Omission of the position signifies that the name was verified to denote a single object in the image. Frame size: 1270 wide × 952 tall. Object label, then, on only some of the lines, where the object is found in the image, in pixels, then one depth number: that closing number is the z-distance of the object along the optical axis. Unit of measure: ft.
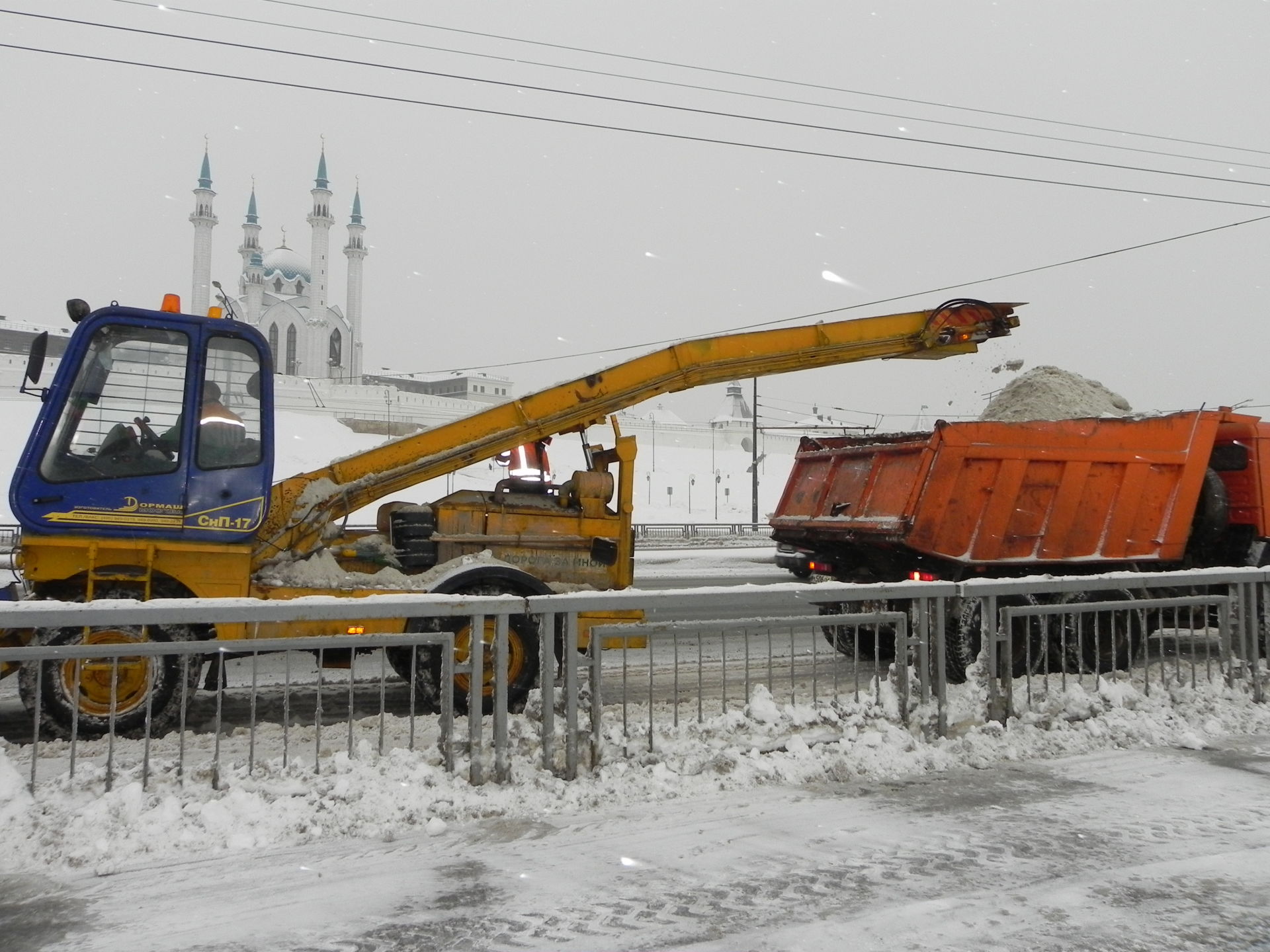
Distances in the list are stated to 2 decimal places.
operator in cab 21.09
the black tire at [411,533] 23.85
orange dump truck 28.40
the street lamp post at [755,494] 126.11
